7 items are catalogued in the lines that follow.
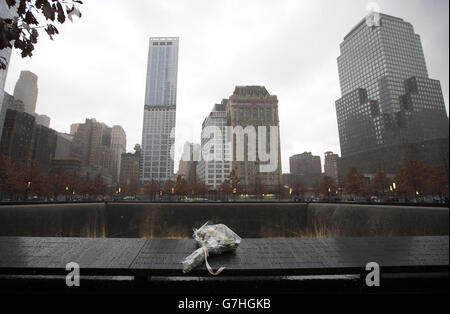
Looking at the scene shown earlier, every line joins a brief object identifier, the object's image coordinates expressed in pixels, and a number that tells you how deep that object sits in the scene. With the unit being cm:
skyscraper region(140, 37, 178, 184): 12731
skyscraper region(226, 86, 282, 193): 9444
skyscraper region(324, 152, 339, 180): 17212
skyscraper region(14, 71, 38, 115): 9685
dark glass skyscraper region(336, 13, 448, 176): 9550
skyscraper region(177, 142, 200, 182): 13770
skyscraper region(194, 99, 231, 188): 10519
